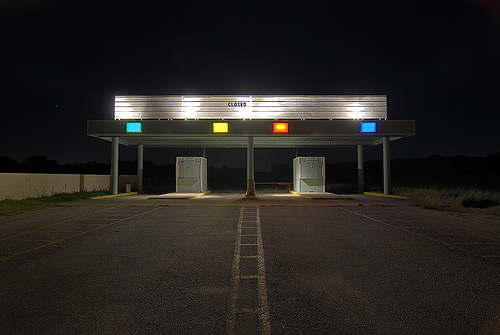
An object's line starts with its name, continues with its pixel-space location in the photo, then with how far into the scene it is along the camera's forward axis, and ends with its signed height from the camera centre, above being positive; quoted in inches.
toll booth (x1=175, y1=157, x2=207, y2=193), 971.3 +15.2
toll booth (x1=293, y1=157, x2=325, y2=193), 964.6 +15.8
